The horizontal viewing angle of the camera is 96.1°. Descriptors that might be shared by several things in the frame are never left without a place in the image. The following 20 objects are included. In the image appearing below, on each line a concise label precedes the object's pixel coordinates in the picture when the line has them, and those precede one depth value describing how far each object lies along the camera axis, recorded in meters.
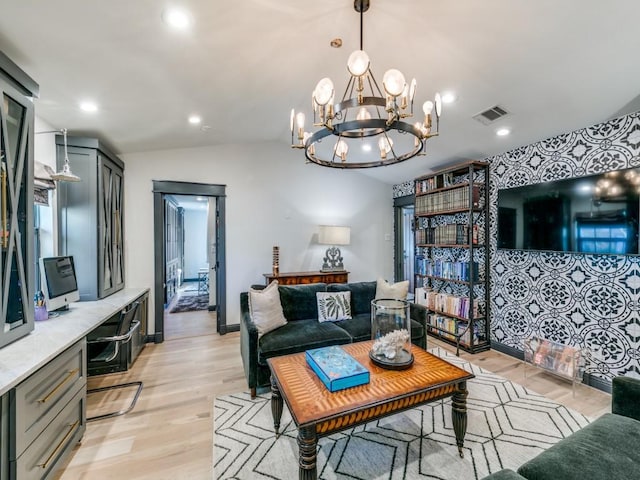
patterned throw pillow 3.33
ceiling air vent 2.76
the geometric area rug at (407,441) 1.79
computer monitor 2.37
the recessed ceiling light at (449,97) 2.65
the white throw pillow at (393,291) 3.44
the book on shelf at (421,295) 4.39
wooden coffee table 1.47
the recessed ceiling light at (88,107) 2.51
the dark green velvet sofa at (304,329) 2.62
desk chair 2.38
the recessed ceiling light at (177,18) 1.68
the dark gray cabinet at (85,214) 3.01
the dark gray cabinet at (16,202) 1.72
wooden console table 4.42
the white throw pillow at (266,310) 2.83
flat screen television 2.44
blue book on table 1.74
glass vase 2.04
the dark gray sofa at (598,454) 1.18
